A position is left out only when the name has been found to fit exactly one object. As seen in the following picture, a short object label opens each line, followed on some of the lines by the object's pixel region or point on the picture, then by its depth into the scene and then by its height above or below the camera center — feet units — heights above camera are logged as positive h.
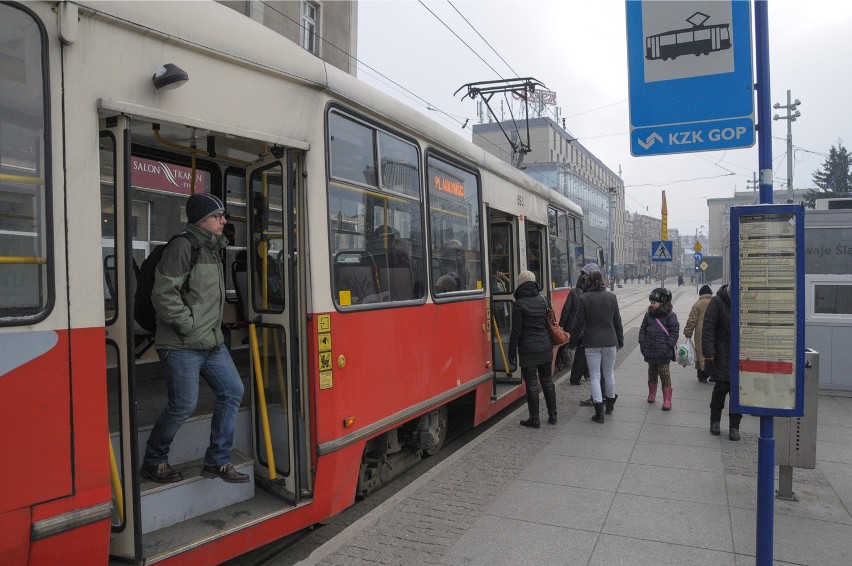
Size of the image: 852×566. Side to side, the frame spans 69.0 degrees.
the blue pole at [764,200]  9.89 +1.25
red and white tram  8.25 +0.21
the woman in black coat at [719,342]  20.39 -2.23
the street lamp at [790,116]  95.38 +24.48
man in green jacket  10.77 -0.85
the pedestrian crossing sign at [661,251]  61.67 +2.46
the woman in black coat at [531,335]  22.52 -2.09
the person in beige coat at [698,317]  28.94 -2.00
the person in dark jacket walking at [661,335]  25.03 -2.41
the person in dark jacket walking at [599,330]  23.61 -2.05
